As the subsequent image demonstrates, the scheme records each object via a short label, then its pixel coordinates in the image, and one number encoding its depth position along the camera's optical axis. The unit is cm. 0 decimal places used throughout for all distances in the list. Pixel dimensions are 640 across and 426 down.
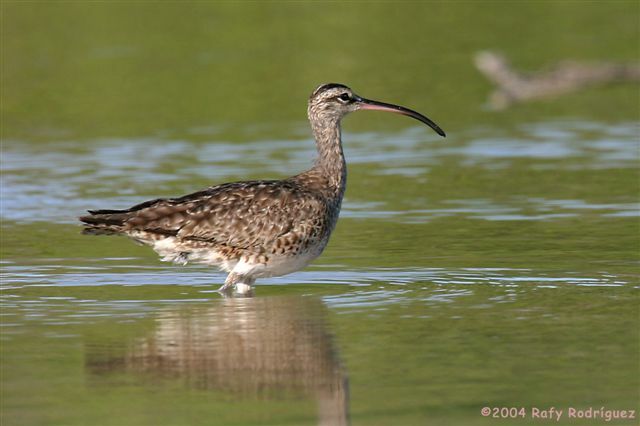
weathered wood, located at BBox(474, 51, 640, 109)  2714
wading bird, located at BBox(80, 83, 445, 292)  1441
